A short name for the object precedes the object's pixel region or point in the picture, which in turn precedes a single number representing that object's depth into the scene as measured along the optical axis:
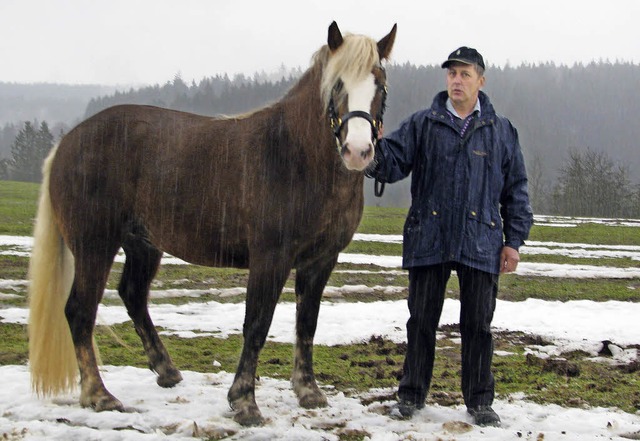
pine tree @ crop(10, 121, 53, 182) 81.75
